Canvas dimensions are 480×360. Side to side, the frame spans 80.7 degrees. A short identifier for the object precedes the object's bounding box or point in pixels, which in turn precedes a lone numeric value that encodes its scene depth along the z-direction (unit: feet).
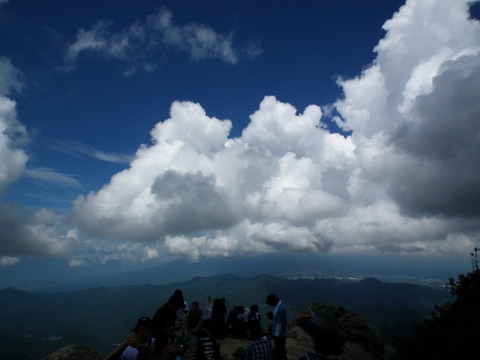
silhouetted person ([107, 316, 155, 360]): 20.79
